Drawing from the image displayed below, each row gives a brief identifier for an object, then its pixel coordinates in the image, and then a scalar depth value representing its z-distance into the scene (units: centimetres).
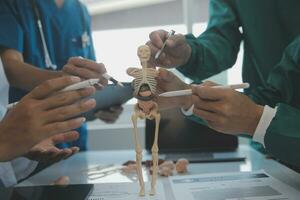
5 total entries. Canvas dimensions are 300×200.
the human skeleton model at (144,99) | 62
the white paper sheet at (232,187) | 63
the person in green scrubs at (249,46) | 75
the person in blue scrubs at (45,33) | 105
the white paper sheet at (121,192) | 65
